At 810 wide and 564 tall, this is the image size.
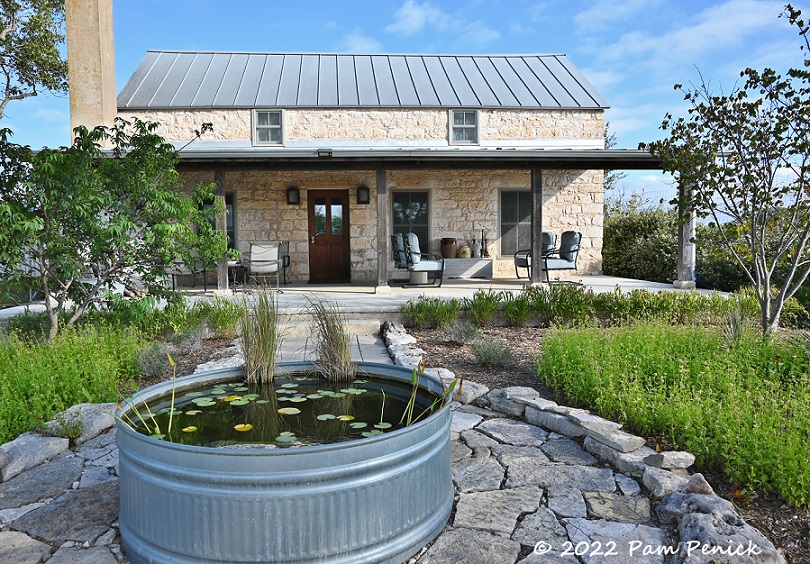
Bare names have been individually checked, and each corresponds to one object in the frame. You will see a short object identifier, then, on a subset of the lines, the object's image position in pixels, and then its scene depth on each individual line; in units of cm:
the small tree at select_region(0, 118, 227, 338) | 440
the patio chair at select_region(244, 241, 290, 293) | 879
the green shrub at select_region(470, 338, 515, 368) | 430
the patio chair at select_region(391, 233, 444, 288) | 893
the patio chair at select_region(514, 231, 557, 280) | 948
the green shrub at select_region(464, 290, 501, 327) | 600
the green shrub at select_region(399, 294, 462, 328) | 595
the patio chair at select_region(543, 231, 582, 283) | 889
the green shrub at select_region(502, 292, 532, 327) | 605
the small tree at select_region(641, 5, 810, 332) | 440
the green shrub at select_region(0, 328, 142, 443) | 305
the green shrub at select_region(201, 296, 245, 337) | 557
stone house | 1089
